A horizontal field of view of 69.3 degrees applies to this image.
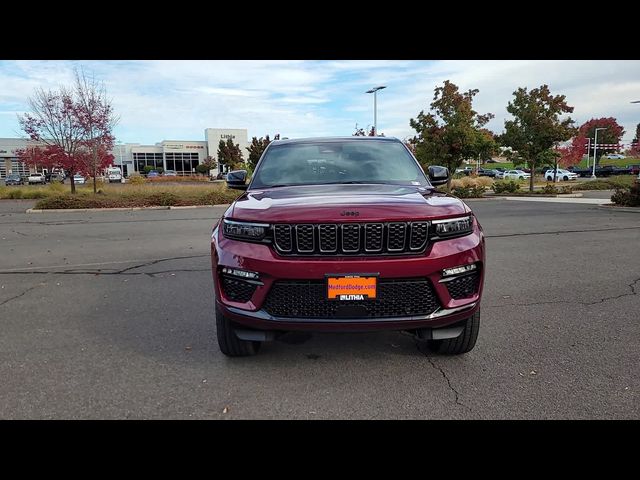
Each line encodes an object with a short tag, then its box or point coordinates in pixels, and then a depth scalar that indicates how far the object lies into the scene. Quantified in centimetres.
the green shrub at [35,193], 2620
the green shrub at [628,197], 1627
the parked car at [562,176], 5048
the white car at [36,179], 5856
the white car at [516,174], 5344
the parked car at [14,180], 5731
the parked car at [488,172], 6298
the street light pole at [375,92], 3187
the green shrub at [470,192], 2558
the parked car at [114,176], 5977
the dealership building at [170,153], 8275
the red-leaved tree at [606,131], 9675
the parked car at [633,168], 6316
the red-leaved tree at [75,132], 2416
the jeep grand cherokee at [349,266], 303
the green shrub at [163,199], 2108
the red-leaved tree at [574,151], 5688
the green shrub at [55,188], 2667
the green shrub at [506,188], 2731
